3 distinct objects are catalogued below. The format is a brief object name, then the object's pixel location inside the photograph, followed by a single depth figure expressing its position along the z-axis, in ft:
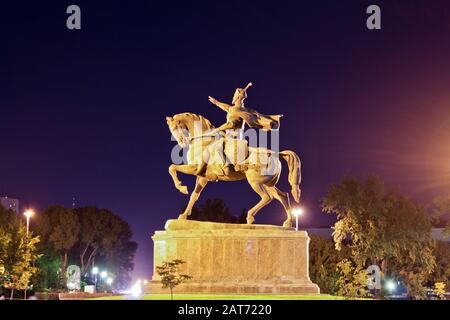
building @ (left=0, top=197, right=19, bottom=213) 318.39
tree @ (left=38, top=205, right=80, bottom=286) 243.40
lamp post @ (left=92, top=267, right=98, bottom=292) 268.31
